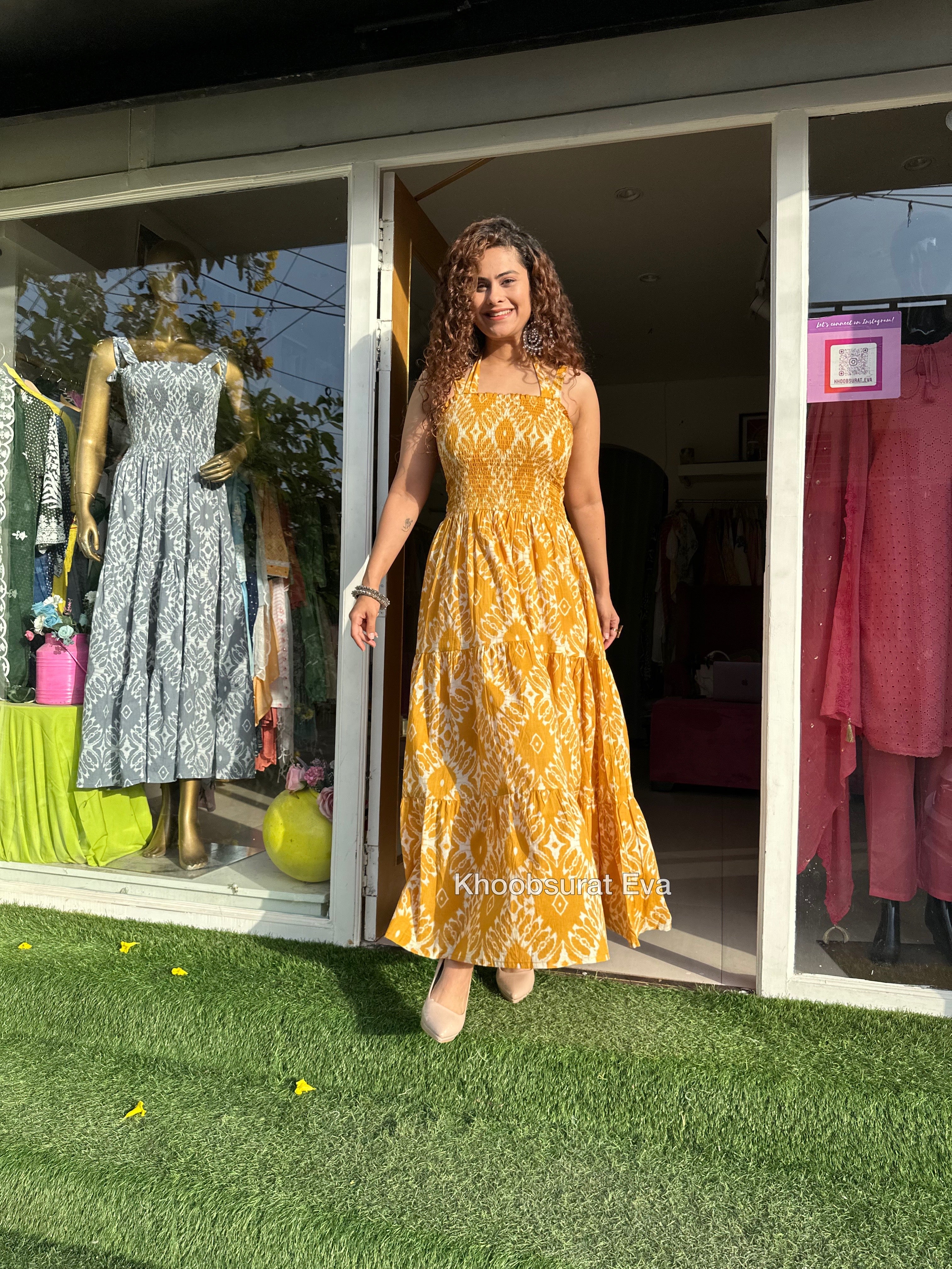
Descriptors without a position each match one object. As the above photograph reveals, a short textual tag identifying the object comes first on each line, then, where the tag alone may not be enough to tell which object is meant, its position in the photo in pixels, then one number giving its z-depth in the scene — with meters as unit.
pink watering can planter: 2.83
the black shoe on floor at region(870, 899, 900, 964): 2.14
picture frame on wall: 6.09
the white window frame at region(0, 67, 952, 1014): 2.12
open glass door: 2.46
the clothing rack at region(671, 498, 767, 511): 6.12
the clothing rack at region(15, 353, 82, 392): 2.90
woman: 1.87
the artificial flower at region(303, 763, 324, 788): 2.61
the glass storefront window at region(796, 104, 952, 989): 2.13
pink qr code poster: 2.14
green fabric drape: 2.81
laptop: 4.71
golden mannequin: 2.73
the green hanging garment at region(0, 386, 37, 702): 2.94
